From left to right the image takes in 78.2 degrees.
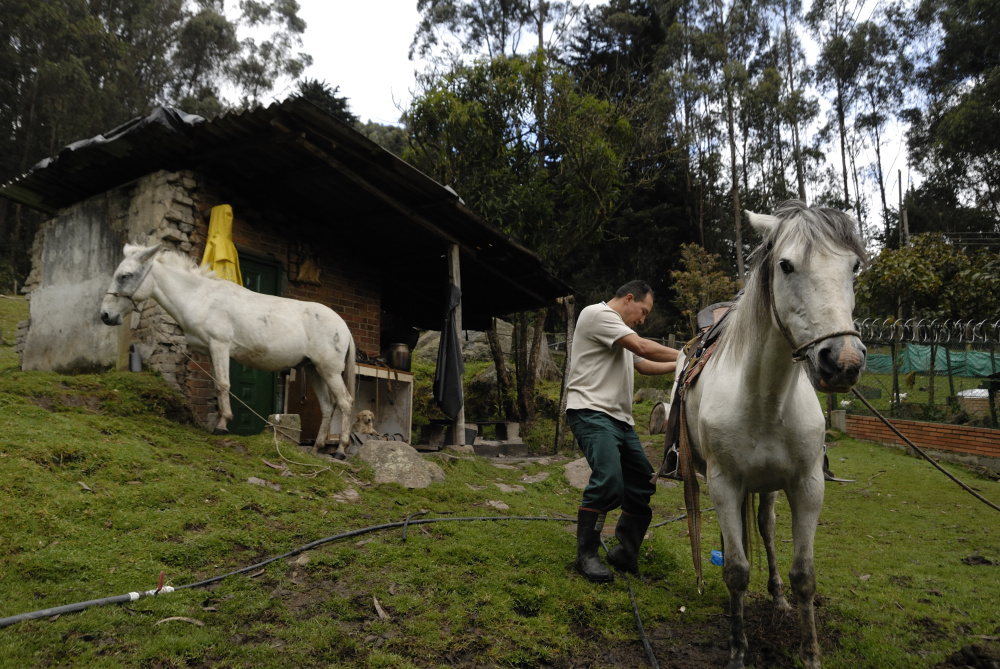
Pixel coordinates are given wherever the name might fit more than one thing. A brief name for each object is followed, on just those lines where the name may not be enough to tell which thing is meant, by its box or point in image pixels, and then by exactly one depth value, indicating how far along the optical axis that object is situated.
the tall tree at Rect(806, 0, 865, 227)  27.77
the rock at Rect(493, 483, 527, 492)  6.85
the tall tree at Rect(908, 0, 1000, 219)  19.62
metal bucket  9.24
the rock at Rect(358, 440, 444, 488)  6.07
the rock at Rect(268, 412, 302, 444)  6.49
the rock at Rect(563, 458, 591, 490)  7.83
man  3.79
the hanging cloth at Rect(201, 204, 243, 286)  6.98
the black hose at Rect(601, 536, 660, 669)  2.82
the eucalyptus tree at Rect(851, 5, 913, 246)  27.48
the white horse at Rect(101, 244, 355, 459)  6.05
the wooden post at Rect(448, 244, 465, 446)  8.55
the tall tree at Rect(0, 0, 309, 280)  22.12
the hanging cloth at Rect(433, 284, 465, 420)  8.26
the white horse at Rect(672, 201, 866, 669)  2.34
